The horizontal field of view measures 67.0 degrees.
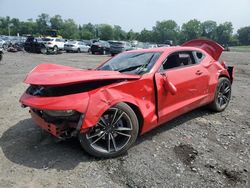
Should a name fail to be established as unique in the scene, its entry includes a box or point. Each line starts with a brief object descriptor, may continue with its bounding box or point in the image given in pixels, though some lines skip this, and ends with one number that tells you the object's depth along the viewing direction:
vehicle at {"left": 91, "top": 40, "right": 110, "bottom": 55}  19.78
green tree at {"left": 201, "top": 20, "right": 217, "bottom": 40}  86.15
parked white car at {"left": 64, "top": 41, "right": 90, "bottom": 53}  20.77
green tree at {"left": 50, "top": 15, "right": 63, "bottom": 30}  73.48
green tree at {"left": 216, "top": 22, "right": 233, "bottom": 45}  82.87
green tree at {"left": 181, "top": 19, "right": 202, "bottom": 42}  81.79
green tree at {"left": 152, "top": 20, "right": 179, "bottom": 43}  80.29
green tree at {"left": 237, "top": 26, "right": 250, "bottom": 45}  87.63
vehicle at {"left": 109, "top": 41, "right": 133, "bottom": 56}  17.51
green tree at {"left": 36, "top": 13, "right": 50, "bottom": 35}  70.65
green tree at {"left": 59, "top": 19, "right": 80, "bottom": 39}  68.49
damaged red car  2.43
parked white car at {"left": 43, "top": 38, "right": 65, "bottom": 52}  18.11
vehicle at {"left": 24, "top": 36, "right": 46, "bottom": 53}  17.73
